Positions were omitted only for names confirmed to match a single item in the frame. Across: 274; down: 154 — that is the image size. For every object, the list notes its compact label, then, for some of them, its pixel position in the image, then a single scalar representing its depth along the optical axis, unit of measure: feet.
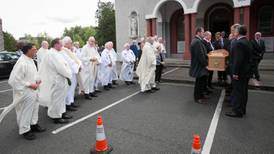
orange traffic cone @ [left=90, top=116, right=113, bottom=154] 9.96
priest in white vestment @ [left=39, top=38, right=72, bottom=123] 14.19
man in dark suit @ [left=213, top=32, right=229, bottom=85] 23.64
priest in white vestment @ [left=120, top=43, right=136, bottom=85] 27.60
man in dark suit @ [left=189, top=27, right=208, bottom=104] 17.79
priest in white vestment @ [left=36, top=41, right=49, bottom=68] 22.08
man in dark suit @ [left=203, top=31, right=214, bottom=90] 20.40
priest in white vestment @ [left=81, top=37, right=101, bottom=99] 21.29
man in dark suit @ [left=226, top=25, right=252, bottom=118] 14.36
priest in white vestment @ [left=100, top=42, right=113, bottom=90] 25.12
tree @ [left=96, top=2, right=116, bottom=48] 103.28
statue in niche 52.35
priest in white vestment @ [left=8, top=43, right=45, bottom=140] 12.12
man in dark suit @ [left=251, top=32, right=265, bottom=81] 22.63
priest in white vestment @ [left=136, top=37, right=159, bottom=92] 22.77
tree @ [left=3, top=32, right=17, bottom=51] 136.12
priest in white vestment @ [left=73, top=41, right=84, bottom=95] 21.23
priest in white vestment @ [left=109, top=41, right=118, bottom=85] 25.87
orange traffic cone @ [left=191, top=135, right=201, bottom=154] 7.03
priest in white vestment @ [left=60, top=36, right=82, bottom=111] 17.73
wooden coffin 19.09
